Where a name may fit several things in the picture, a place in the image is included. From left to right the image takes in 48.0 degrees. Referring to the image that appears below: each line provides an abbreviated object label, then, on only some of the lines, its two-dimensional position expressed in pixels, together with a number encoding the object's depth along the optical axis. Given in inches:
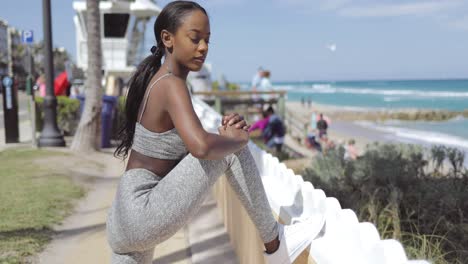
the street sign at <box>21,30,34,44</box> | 422.2
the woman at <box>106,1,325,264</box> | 83.2
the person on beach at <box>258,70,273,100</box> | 767.1
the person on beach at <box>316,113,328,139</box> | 663.1
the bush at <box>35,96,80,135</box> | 492.1
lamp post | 403.9
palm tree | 378.3
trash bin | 435.2
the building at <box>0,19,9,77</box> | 2165.4
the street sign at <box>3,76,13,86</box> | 411.2
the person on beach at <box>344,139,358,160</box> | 500.1
